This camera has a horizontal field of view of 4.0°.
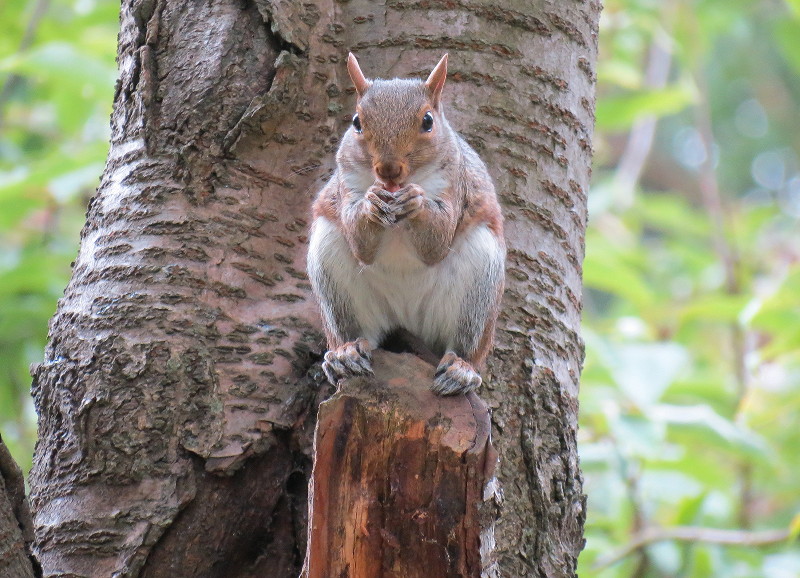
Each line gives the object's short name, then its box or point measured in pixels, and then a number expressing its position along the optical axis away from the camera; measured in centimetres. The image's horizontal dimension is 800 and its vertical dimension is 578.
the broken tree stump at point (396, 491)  591
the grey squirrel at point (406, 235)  602
